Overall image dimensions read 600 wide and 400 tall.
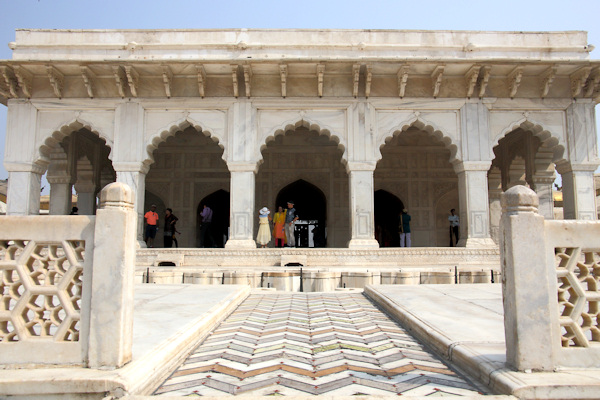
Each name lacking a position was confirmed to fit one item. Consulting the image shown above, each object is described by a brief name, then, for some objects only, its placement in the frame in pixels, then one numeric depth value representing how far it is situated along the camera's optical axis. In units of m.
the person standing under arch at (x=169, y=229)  10.92
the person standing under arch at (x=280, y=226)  10.42
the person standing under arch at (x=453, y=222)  11.27
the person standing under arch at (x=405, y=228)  11.30
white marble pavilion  9.03
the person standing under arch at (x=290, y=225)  10.57
